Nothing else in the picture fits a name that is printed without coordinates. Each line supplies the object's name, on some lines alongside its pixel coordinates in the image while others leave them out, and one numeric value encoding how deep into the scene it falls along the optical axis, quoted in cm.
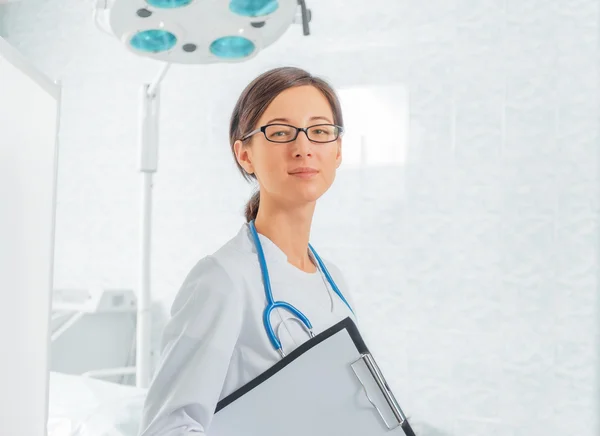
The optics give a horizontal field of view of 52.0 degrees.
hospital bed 130
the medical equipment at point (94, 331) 215
